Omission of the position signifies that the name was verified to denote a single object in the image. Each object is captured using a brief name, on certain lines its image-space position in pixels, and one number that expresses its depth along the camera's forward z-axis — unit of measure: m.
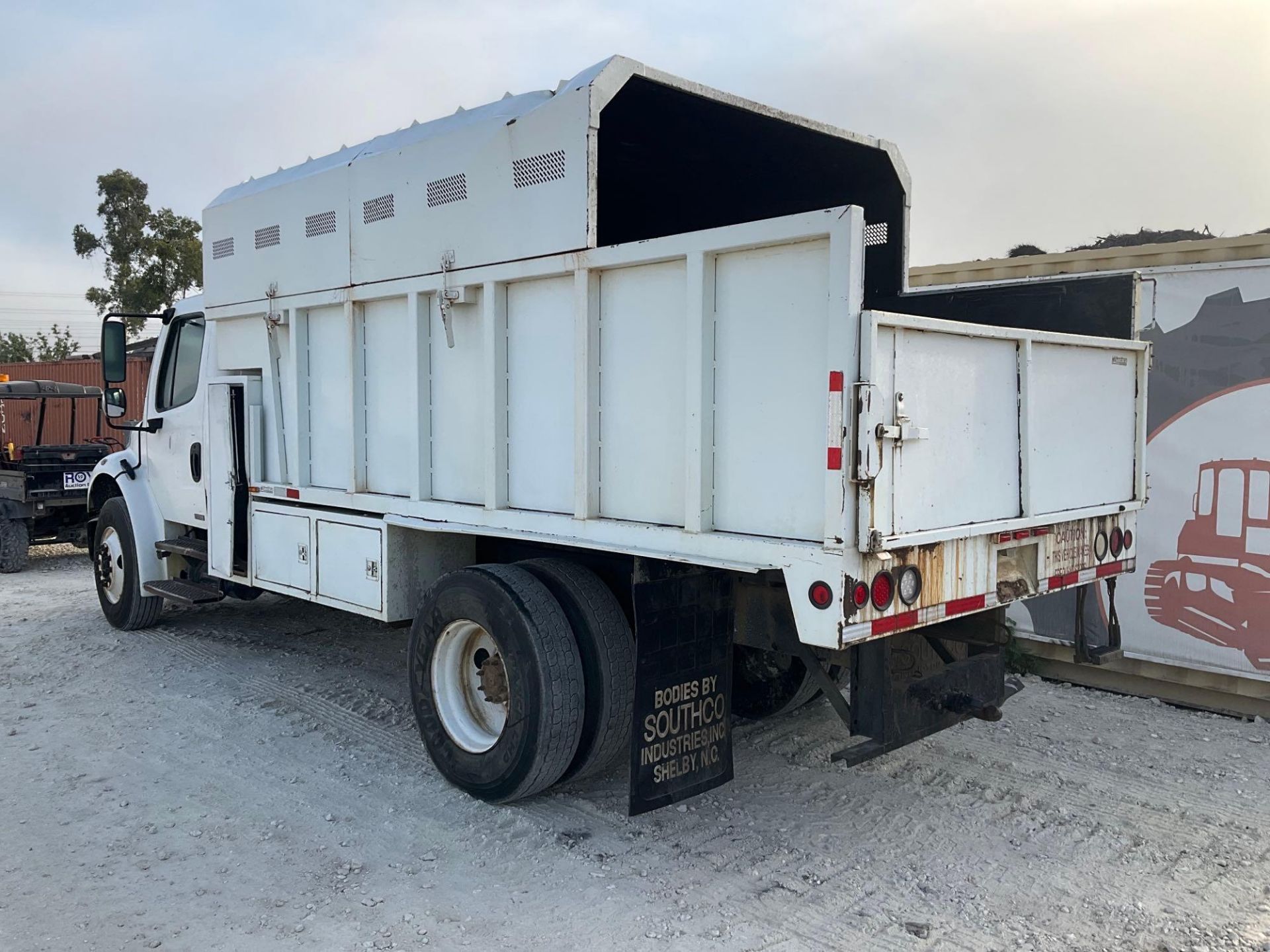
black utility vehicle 11.51
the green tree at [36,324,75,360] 43.22
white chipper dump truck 3.53
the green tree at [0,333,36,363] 46.66
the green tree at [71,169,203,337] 26.66
